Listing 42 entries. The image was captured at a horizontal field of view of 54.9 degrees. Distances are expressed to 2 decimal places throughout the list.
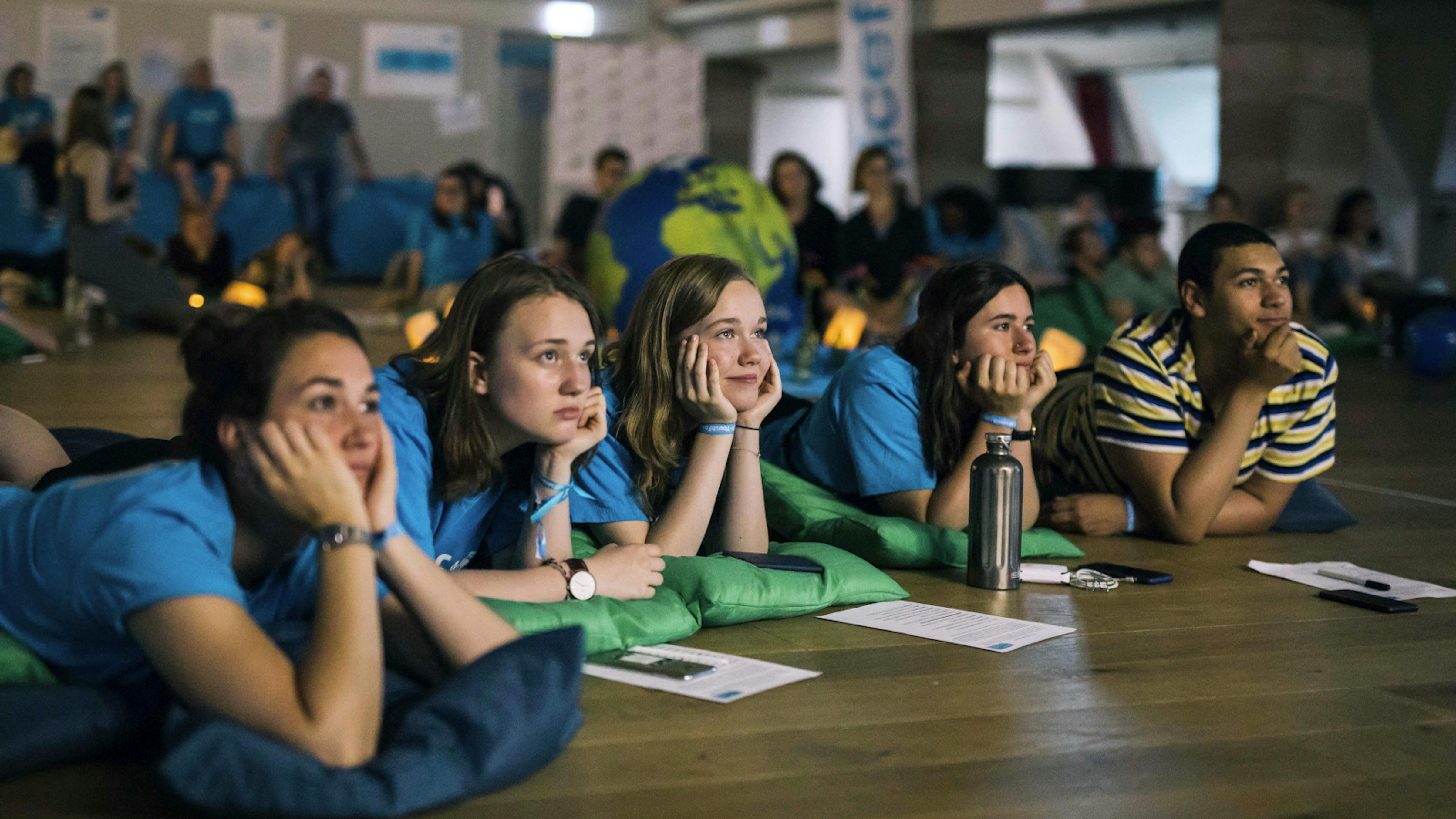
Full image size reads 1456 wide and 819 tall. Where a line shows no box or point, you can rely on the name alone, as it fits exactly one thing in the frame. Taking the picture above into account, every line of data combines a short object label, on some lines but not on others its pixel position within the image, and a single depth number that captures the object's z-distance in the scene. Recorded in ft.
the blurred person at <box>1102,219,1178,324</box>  26.16
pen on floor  10.52
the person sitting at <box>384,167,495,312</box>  34.09
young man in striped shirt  11.41
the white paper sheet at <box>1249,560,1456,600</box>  10.48
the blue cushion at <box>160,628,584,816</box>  5.36
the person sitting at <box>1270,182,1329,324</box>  32.42
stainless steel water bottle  9.80
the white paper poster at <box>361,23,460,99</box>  46.85
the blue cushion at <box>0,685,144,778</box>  5.97
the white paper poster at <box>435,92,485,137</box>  47.93
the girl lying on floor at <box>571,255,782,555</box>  9.32
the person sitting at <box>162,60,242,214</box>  43.62
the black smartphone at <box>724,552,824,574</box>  9.45
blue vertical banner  39.45
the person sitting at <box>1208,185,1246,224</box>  31.96
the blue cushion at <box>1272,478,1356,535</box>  13.08
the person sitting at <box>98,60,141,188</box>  42.65
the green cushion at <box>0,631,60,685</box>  6.39
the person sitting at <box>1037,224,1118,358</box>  24.71
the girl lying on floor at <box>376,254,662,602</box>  7.75
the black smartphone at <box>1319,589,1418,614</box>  9.94
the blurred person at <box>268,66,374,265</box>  45.19
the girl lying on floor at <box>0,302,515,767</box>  5.58
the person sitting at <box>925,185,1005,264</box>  31.60
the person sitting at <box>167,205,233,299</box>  36.63
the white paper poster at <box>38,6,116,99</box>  43.88
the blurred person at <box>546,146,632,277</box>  30.91
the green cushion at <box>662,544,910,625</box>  8.85
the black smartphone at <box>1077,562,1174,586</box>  10.67
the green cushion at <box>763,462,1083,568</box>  10.77
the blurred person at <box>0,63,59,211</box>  39.37
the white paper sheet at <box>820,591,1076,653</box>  8.82
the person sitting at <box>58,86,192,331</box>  29.63
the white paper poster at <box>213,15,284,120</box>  45.34
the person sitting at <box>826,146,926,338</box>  26.66
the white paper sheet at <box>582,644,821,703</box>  7.47
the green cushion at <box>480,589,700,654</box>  7.82
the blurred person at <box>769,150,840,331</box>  25.99
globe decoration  21.01
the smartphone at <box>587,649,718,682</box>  7.73
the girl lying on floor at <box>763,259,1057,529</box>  10.53
